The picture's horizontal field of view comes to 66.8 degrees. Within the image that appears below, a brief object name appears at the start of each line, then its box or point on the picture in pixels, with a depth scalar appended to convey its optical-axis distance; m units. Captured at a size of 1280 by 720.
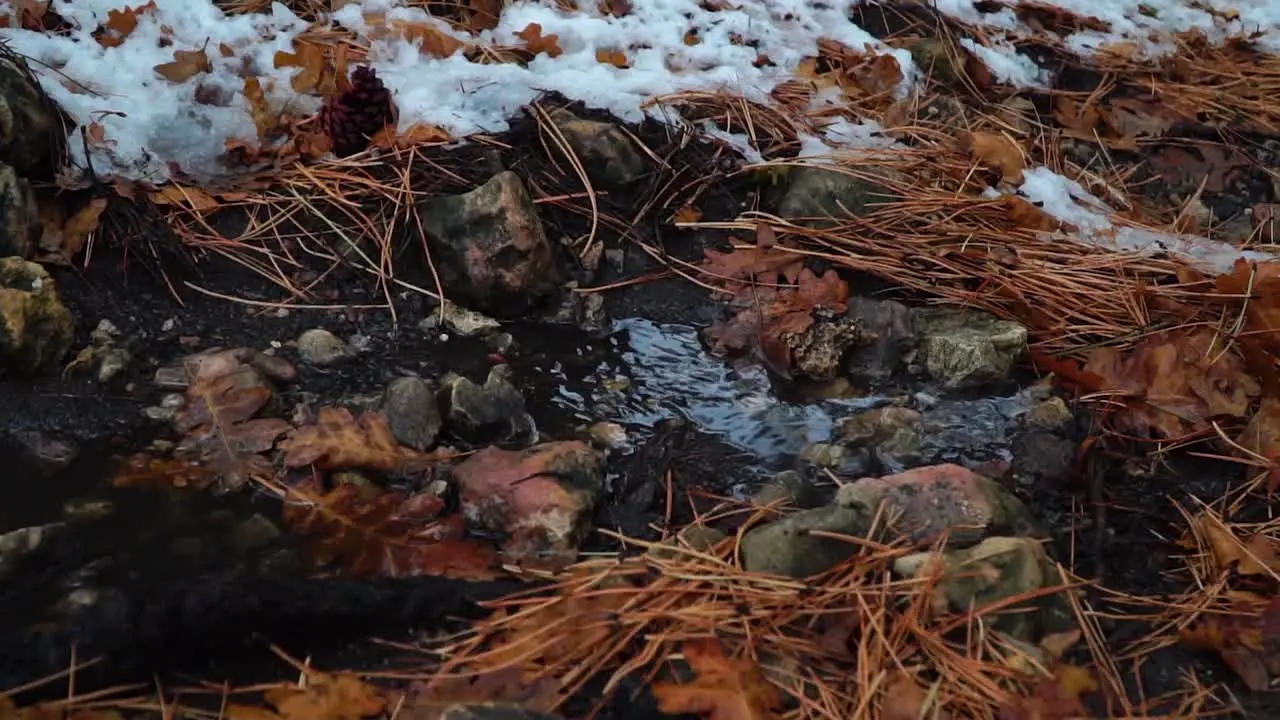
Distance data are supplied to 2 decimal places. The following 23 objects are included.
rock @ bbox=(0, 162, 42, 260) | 2.12
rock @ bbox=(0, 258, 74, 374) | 1.93
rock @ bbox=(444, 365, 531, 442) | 1.99
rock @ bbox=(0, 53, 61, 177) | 2.24
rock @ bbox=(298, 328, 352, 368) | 2.18
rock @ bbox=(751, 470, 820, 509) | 1.89
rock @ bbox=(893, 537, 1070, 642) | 1.58
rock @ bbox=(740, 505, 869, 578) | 1.66
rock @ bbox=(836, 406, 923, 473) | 2.06
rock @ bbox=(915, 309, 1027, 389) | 2.28
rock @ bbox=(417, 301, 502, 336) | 2.35
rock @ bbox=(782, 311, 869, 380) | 2.30
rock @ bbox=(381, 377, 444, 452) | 1.93
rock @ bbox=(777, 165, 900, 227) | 2.63
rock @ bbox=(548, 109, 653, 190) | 2.62
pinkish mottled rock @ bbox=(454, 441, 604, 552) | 1.75
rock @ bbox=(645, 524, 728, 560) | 1.71
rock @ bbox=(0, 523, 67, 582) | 1.57
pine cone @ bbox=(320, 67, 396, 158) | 2.54
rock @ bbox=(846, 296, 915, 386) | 2.33
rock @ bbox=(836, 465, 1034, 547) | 1.72
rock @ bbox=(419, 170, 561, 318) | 2.36
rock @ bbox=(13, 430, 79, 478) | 1.82
